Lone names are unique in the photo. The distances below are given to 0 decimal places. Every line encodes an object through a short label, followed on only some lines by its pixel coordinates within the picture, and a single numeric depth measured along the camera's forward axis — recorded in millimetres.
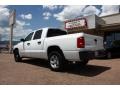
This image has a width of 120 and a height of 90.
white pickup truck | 3517
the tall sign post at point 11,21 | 11943
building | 9015
